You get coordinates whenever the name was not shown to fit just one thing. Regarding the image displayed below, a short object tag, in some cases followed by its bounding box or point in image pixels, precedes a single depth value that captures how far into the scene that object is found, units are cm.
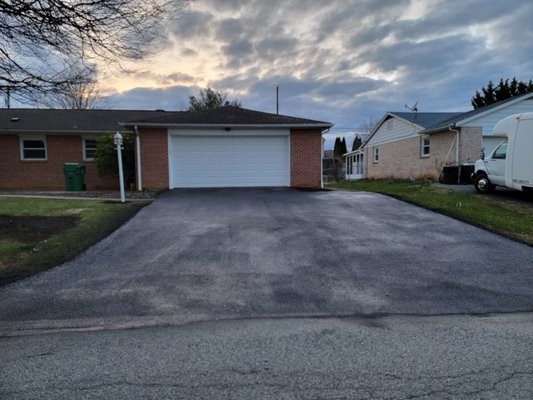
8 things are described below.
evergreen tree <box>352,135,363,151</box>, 5128
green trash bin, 1647
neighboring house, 1933
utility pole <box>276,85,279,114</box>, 4265
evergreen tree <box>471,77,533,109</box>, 3284
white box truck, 1140
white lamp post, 1194
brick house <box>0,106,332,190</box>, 1512
